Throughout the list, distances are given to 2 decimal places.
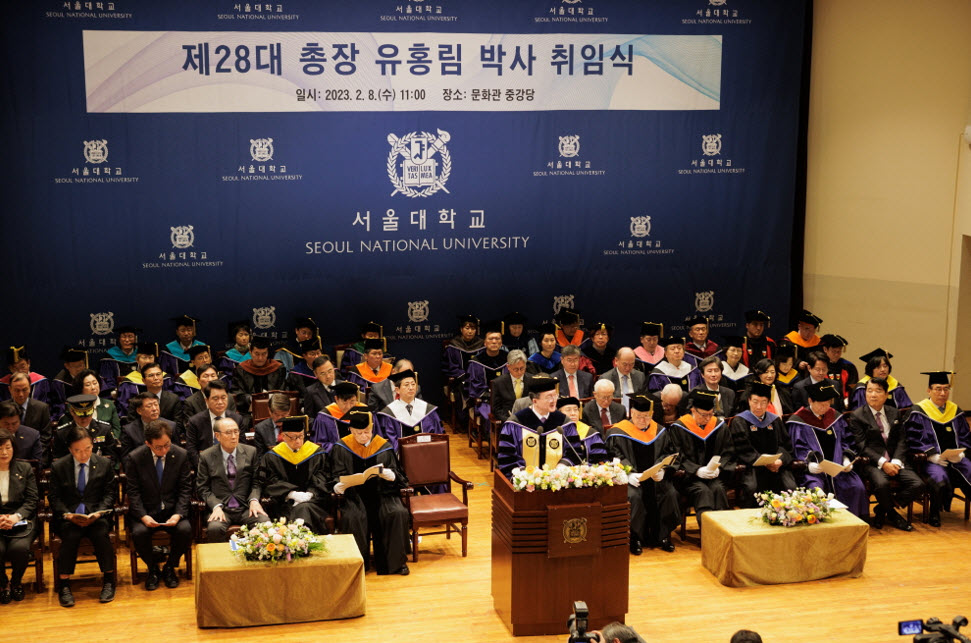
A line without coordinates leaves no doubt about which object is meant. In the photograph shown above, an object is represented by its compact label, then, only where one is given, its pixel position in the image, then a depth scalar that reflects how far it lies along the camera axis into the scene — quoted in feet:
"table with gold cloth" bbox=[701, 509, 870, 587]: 26.30
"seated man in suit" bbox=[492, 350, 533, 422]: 35.99
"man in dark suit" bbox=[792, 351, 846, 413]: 35.55
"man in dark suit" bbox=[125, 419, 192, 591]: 26.32
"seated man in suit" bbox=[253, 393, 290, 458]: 29.50
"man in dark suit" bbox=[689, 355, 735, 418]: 33.99
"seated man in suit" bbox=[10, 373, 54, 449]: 31.40
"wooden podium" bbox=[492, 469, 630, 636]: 23.13
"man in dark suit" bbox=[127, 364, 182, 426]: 32.63
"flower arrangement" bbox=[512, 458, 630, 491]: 23.03
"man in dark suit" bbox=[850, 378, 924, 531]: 31.04
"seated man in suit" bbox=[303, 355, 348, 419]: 35.01
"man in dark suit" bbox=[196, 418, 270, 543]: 26.96
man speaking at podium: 24.68
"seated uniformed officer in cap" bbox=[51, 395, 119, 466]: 28.71
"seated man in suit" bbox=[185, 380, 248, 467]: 30.40
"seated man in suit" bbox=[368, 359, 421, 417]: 34.47
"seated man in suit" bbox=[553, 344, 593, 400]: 36.32
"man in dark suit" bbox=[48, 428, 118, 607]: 25.54
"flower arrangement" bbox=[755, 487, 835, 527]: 26.43
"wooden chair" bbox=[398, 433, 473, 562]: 28.27
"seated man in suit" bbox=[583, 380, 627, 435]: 31.60
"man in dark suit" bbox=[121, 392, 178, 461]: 29.58
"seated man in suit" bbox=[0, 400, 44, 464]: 28.81
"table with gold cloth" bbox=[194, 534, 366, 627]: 23.73
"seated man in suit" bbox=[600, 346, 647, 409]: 35.76
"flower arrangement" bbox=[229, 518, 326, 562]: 23.76
